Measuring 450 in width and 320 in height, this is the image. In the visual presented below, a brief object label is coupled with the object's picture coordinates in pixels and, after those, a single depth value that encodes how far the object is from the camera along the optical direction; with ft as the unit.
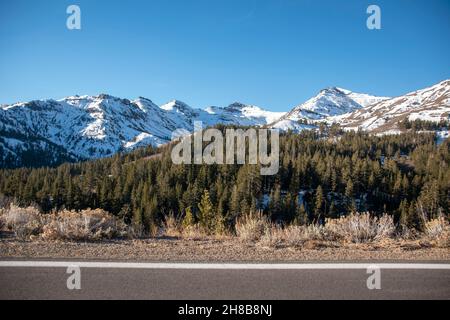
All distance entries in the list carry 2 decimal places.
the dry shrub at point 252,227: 30.04
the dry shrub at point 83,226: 27.78
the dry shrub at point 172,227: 34.82
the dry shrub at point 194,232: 32.24
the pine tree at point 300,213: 258.20
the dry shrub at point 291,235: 27.07
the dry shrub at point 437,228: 29.19
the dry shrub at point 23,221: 28.46
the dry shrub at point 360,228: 29.48
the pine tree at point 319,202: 324.97
